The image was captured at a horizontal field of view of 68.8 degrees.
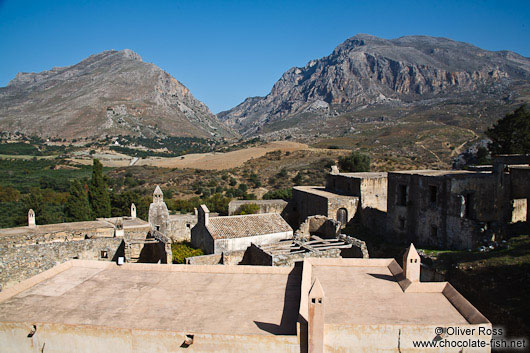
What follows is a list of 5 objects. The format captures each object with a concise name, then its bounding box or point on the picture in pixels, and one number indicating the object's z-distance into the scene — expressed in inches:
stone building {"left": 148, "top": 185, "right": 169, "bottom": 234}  822.5
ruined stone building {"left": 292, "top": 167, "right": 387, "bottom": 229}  914.1
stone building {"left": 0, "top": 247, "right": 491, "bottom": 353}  265.0
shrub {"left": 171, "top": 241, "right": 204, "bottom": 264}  686.5
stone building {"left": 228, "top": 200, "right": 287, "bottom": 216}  1126.2
